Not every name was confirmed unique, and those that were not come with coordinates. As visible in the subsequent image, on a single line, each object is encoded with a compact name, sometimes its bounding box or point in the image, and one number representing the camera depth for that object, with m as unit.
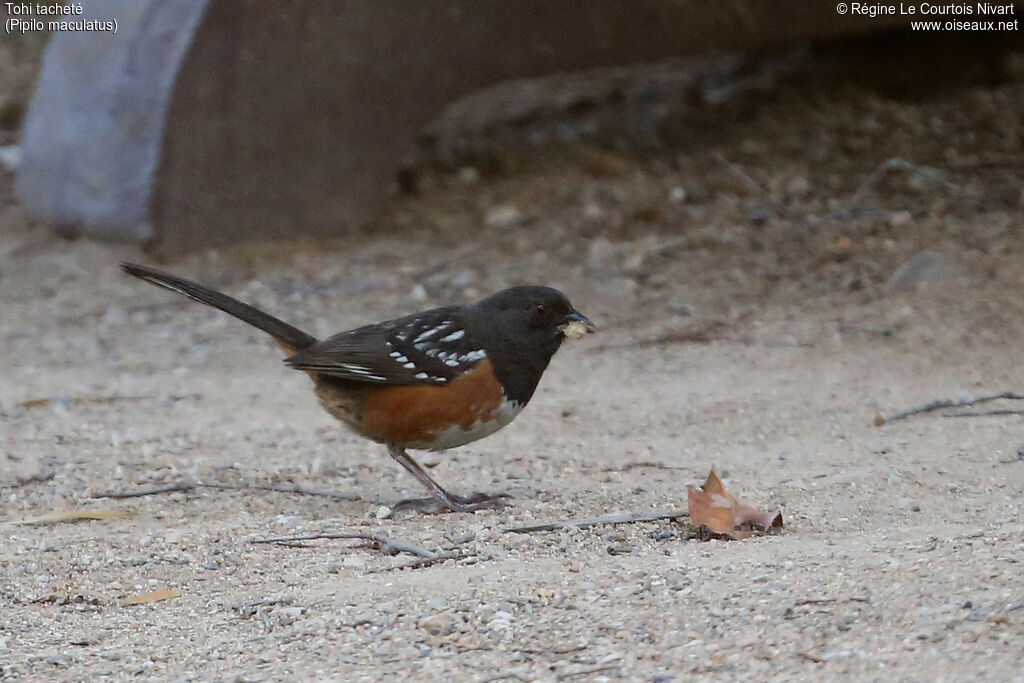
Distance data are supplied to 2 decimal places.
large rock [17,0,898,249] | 14.83
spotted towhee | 8.39
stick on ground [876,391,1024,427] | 9.87
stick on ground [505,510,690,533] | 7.40
